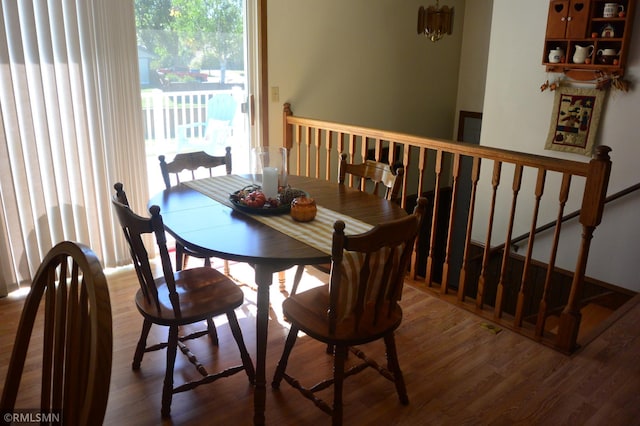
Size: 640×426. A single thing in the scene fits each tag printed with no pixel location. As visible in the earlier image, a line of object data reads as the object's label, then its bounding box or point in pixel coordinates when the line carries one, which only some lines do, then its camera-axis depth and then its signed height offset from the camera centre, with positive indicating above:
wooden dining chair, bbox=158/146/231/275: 2.65 -0.56
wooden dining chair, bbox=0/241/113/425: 0.85 -0.52
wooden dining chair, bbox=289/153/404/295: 2.49 -0.55
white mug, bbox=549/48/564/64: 4.05 +0.11
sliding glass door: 3.36 -0.09
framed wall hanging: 4.02 -0.39
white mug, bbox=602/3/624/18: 3.71 +0.44
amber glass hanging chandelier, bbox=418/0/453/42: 4.05 +0.35
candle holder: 2.28 -0.47
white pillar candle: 2.26 -0.52
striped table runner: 1.94 -0.64
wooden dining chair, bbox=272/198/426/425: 1.65 -0.86
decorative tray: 2.19 -0.59
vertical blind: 2.78 -0.37
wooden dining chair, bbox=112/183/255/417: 1.76 -0.93
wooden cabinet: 3.72 +0.26
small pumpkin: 2.11 -0.59
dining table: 1.81 -0.64
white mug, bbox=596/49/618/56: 3.77 +0.14
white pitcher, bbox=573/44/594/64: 3.91 +0.14
